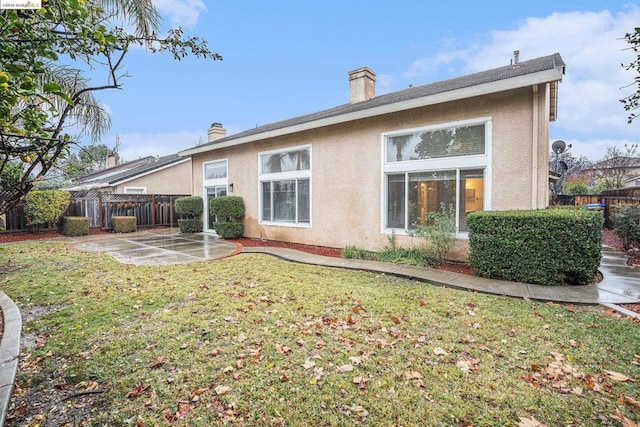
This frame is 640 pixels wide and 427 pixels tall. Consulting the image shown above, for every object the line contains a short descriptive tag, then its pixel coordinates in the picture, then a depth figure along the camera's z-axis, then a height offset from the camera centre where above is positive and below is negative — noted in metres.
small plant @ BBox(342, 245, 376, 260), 8.41 -1.43
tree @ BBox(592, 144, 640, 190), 20.59 +2.62
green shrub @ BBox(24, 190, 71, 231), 12.33 -0.01
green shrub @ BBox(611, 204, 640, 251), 8.35 -0.69
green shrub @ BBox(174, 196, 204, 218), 13.82 -0.03
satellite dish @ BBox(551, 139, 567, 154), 13.80 +2.51
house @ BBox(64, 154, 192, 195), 19.33 +1.65
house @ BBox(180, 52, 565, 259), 6.59 +1.16
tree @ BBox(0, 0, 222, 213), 1.98 +1.18
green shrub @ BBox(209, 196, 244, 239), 11.95 -0.35
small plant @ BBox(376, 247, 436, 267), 7.35 -1.38
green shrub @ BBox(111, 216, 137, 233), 14.66 -0.91
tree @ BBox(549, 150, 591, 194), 25.94 +3.36
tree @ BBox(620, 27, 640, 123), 3.09 +1.43
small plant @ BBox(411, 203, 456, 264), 7.21 -0.70
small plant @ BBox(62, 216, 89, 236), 13.21 -0.89
